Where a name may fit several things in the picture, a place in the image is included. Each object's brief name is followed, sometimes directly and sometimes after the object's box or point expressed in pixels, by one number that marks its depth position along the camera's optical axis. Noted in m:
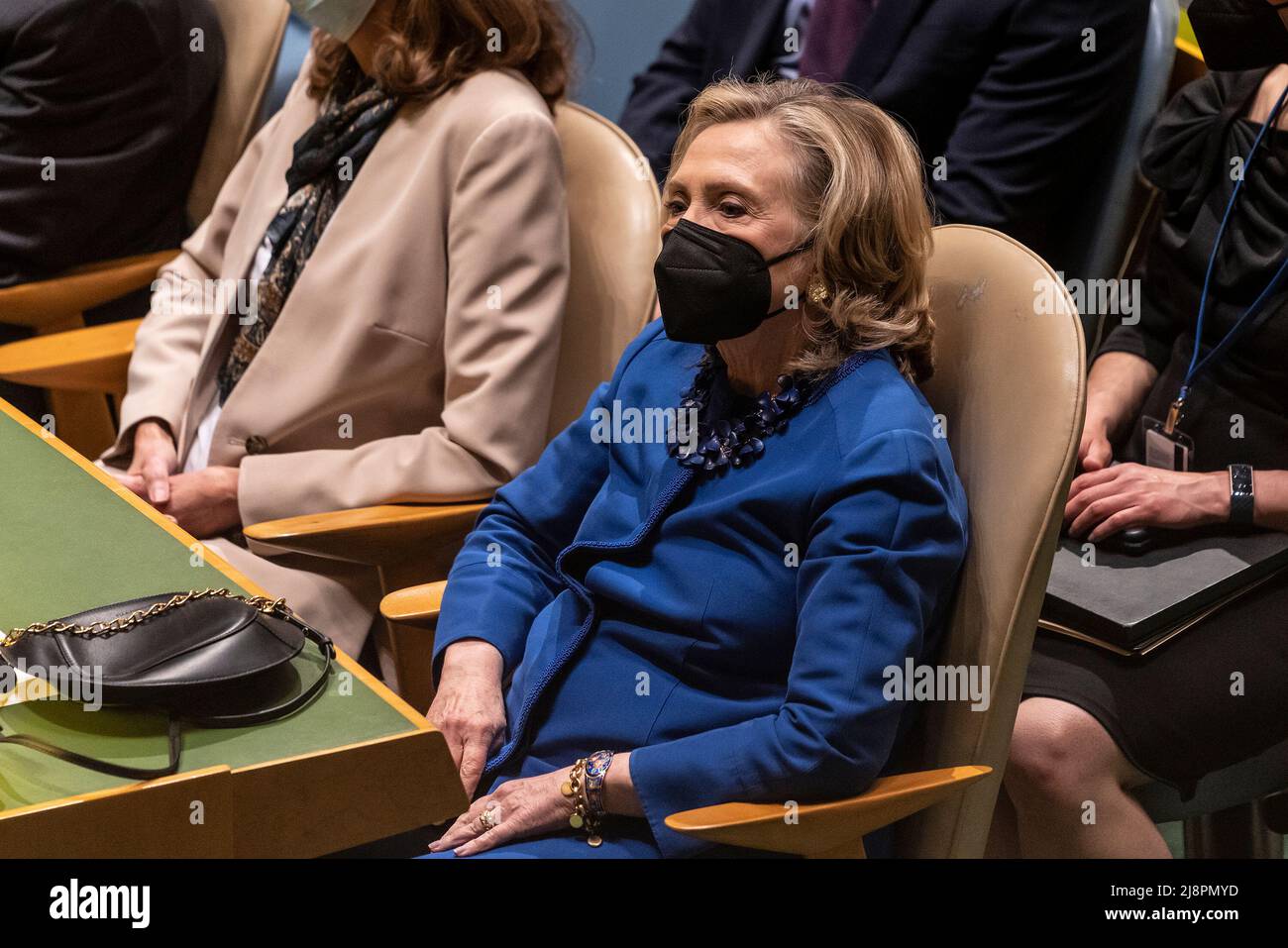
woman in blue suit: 3.01
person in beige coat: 3.53
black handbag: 2.89
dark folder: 3.32
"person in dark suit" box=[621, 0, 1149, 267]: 3.65
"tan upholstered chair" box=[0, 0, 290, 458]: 3.89
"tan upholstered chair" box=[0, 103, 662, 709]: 3.48
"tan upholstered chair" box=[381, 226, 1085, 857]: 3.02
